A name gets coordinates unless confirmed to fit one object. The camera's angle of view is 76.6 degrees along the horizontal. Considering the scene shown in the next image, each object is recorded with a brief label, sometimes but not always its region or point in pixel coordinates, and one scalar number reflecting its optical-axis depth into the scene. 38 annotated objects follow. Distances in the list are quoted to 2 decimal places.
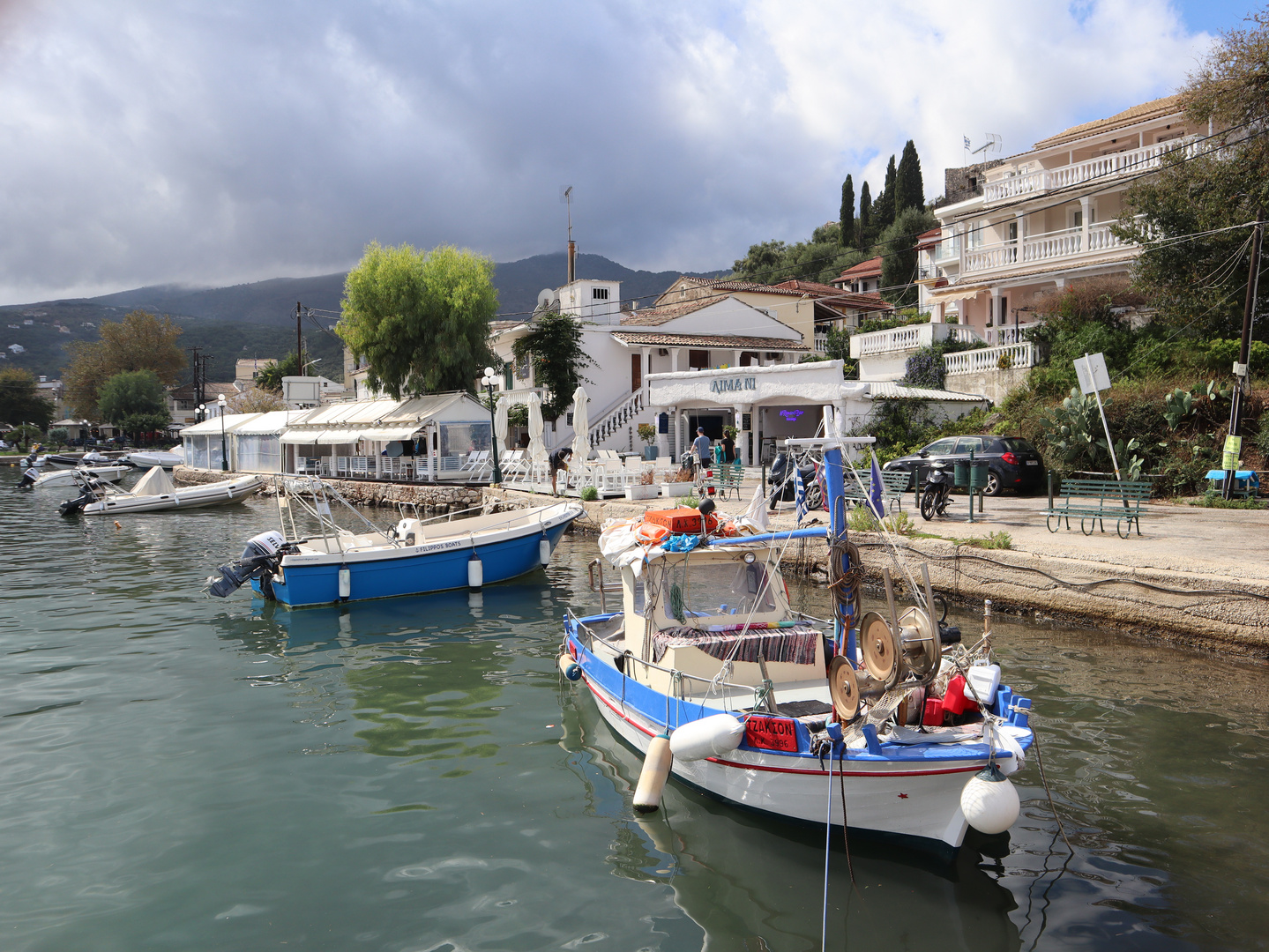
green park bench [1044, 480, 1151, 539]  14.01
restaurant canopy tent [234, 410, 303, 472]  45.34
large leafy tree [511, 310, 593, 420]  36.03
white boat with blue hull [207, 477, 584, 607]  15.38
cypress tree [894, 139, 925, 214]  64.88
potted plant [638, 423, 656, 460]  33.16
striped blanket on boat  7.85
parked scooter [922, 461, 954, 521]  16.70
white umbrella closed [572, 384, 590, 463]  25.67
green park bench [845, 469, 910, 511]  16.73
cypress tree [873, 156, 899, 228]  67.06
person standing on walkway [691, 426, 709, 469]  26.47
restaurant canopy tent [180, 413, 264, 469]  48.78
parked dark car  19.73
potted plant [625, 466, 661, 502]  23.91
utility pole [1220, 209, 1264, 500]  16.67
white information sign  15.89
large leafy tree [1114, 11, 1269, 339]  19.77
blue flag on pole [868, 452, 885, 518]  7.39
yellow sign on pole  16.53
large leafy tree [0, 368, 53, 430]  87.25
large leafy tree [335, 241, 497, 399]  38.81
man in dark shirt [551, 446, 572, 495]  28.02
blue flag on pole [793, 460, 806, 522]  8.33
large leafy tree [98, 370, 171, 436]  84.06
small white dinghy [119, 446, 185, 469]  61.16
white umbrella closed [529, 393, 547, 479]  28.19
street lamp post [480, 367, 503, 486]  28.69
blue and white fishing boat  5.73
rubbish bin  16.31
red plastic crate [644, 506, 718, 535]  8.58
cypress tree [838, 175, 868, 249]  70.38
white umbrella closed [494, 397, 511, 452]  30.01
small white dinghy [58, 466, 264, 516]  32.22
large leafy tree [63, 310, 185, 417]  94.44
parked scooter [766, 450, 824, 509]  17.35
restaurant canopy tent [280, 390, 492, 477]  35.84
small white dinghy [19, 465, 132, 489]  44.22
